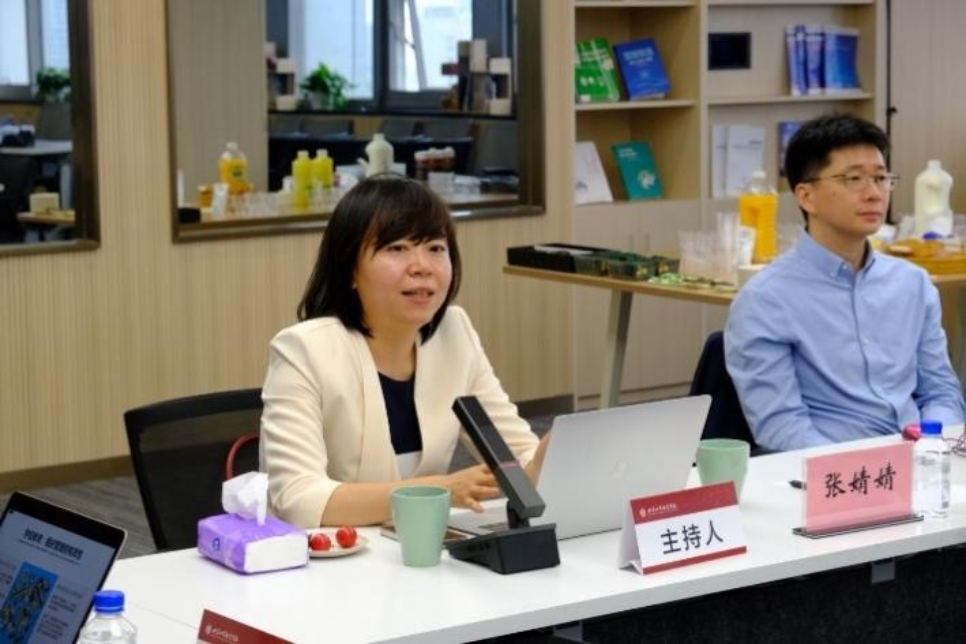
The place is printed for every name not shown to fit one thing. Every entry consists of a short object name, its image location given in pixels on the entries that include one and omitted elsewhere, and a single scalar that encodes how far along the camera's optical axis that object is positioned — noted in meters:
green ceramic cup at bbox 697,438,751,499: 3.85
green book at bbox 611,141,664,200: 9.82
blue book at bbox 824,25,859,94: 10.43
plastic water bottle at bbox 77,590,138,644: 2.58
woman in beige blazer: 3.87
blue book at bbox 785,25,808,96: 10.35
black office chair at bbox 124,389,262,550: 4.09
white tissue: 3.36
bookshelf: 9.60
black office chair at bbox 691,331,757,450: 5.08
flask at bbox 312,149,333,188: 8.71
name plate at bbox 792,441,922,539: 3.59
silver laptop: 3.38
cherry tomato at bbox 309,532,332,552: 3.43
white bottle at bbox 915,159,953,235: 8.20
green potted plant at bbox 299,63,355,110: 8.73
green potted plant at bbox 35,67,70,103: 7.68
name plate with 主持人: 3.34
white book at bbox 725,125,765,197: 10.06
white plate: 3.42
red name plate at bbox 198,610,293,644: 2.54
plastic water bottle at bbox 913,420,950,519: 3.82
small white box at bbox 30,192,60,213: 7.72
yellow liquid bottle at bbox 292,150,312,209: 8.65
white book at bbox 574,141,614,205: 9.62
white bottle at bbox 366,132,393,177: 8.93
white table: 3.05
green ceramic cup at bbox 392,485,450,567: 3.34
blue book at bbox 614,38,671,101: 9.70
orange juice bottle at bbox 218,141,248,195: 8.44
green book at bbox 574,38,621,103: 9.59
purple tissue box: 3.32
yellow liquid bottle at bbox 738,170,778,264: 7.68
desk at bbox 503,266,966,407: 7.21
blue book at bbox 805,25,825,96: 10.36
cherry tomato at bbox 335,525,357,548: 3.45
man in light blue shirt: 5.00
